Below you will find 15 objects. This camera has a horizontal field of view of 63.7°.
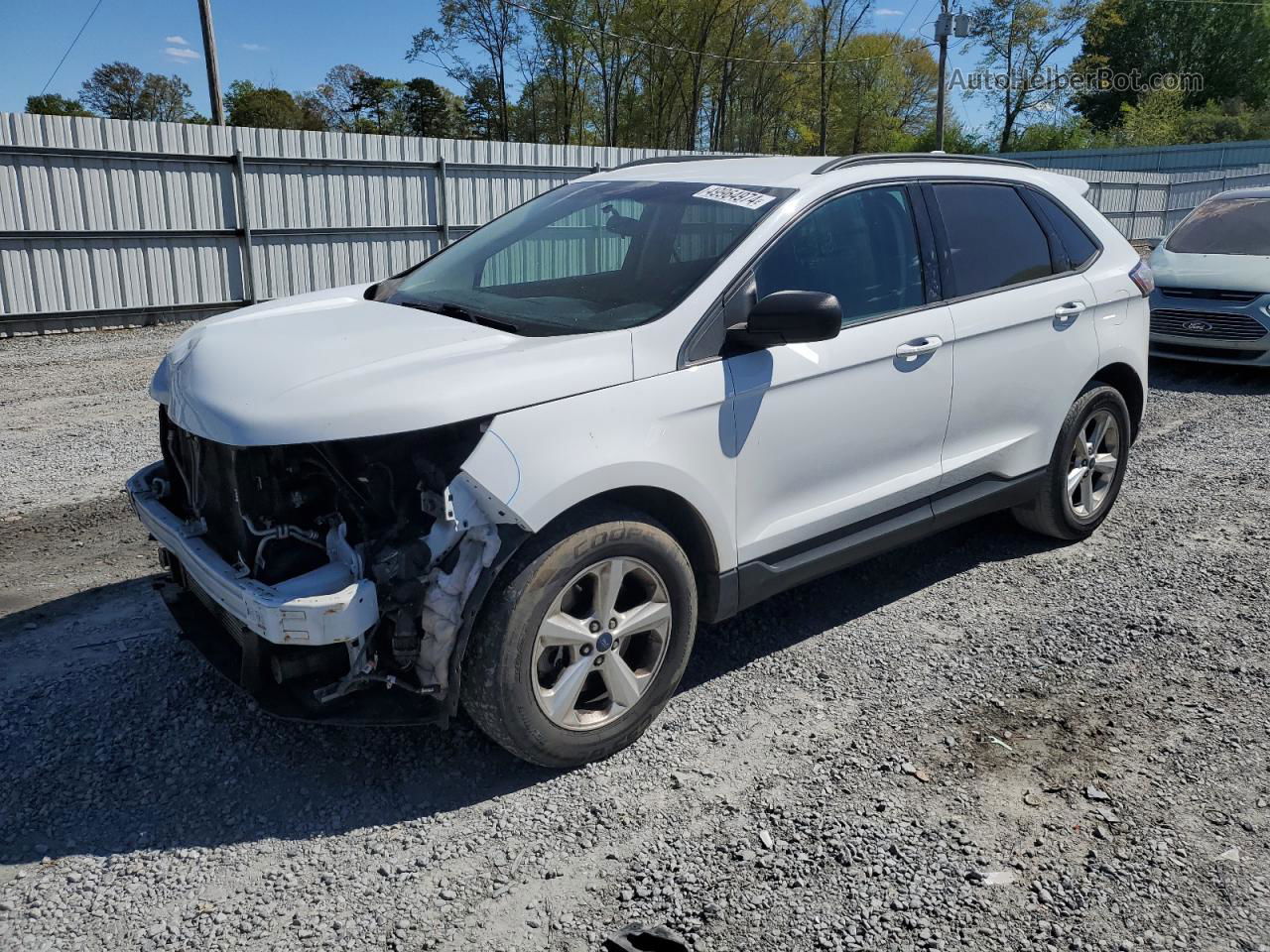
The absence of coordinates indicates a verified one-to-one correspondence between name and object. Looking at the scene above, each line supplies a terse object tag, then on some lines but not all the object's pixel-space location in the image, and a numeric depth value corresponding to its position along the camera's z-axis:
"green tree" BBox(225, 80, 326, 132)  57.88
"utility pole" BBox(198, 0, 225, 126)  18.28
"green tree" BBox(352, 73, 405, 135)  66.81
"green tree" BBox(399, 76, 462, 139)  61.81
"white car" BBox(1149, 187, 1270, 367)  9.42
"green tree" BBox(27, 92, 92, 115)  57.85
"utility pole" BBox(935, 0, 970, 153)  33.16
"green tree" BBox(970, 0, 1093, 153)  57.16
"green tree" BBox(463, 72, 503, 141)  46.97
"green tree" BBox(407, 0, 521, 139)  43.28
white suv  2.92
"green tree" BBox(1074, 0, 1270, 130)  60.88
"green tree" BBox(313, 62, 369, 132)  62.31
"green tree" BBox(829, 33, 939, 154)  52.84
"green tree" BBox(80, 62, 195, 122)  63.09
